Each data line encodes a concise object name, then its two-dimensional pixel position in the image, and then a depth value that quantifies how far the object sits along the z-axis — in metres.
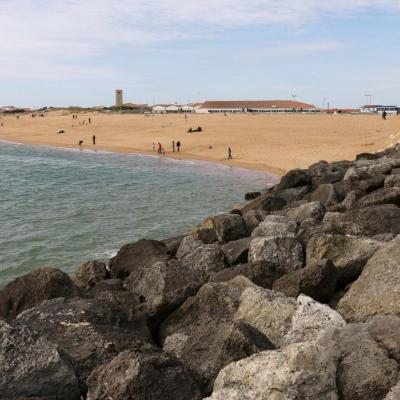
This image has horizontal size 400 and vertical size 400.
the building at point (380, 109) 124.07
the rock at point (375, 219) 10.62
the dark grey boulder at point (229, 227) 13.58
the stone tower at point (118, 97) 192.50
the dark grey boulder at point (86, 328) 6.40
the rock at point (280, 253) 9.78
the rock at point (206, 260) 10.73
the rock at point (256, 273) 9.18
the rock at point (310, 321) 6.67
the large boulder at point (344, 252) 8.88
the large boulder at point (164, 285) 8.55
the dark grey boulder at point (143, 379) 5.38
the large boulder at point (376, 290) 7.12
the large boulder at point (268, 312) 6.99
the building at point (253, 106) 148.75
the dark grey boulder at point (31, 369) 5.67
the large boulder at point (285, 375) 4.98
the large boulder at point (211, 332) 6.24
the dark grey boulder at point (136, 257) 11.79
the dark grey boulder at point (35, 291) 8.93
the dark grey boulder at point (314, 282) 8.12
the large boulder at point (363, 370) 5.31
